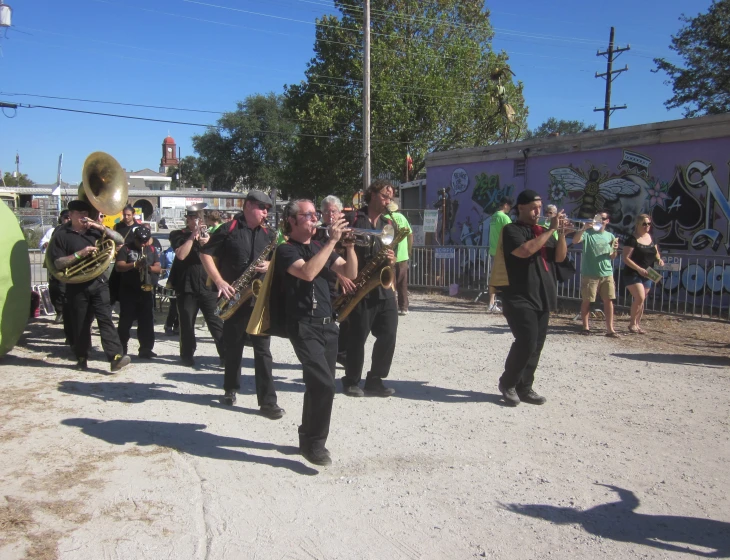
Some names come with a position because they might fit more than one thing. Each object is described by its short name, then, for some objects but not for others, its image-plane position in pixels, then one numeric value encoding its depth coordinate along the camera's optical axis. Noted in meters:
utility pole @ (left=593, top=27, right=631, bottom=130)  35.09
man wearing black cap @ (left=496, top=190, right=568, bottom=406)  5.41
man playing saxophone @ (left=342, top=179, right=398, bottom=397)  5.64
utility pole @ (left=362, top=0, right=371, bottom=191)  19.58
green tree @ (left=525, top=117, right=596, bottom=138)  83.62
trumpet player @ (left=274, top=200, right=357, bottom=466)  4.12
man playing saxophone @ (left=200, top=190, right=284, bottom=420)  5.35
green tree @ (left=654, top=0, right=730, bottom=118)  29.17
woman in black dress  8.68
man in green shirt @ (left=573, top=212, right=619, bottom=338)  8.85
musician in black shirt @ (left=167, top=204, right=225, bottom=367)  6.69
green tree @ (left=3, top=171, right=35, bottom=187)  76.56
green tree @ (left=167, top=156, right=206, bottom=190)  80.50
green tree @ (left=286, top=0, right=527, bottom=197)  28.70
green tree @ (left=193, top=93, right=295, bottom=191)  58.56
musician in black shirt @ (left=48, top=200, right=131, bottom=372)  6.60
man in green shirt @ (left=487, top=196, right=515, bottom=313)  10.26
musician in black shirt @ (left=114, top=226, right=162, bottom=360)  7.02
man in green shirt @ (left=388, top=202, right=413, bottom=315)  7.54
